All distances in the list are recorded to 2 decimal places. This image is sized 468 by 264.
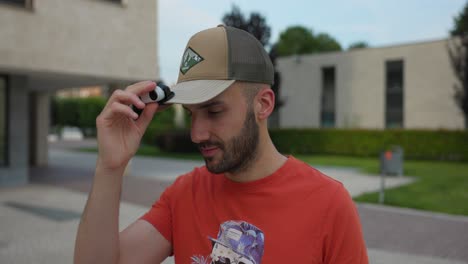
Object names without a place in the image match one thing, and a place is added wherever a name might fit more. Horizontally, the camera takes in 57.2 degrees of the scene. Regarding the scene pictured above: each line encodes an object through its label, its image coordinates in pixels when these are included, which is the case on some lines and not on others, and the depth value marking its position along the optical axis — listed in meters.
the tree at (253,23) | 18.75
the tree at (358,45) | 67.75
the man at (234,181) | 1.34
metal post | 8.75
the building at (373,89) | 22.97
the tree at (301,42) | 58.94
